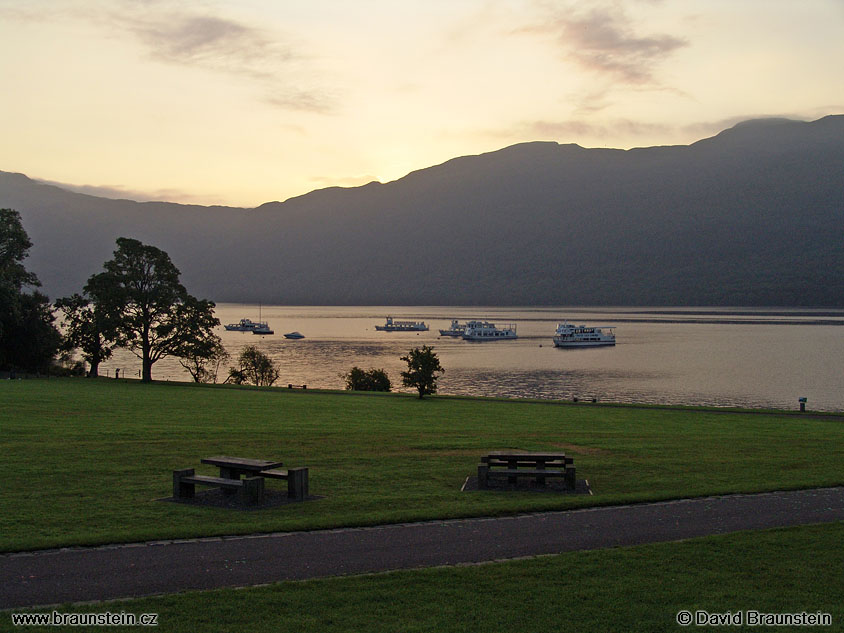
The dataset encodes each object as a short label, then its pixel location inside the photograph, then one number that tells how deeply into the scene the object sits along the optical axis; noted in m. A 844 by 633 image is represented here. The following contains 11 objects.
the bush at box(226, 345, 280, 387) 77.94
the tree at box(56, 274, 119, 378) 58.06
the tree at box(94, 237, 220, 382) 58.41
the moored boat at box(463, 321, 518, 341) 193.74
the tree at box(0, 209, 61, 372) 55.53
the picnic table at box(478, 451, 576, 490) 15.04
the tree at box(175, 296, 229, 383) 60.06
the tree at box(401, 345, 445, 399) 45.95
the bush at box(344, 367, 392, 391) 64.19
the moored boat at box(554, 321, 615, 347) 164.88
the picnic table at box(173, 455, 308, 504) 13.48
